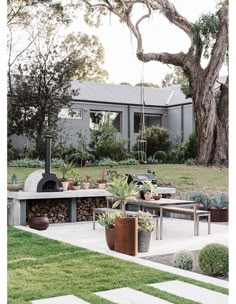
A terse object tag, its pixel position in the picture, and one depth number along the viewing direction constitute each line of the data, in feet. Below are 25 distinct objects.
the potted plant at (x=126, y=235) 16.31
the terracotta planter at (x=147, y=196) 22.42
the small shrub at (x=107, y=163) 42.01
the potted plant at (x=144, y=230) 17.10
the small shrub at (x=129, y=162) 43.45
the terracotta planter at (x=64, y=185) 26.32
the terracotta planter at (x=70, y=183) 26.91
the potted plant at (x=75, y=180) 26.81
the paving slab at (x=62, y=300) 10.50
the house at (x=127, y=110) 49.06
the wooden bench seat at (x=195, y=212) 20.44
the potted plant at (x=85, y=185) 27.55
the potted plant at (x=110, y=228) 16.96
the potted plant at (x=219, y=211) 26.23
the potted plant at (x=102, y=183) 28.25
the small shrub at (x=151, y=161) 46.60
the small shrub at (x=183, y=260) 14.43
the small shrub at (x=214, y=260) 13.52
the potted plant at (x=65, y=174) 26.37
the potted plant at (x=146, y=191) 22.47
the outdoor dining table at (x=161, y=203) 20.41
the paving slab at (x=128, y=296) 10.46
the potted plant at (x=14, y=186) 25.55
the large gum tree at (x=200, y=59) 40.60
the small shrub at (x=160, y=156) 48.12
